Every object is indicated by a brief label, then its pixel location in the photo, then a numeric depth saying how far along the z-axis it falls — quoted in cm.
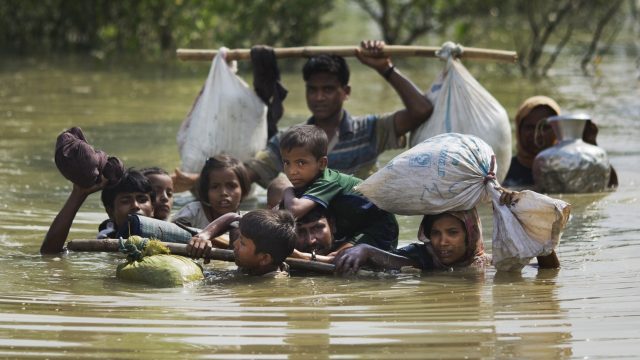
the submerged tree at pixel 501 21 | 2868
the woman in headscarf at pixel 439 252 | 1118
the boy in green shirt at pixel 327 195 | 1150
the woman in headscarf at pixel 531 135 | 1637
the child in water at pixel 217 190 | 1271
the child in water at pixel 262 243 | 1081
